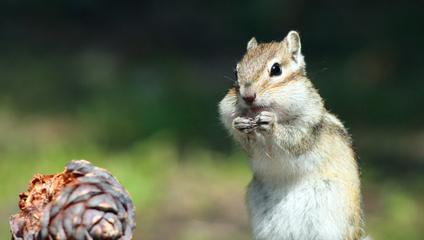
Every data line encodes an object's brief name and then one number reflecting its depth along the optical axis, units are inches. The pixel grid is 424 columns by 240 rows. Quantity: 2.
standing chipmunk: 100.9
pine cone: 92.1
